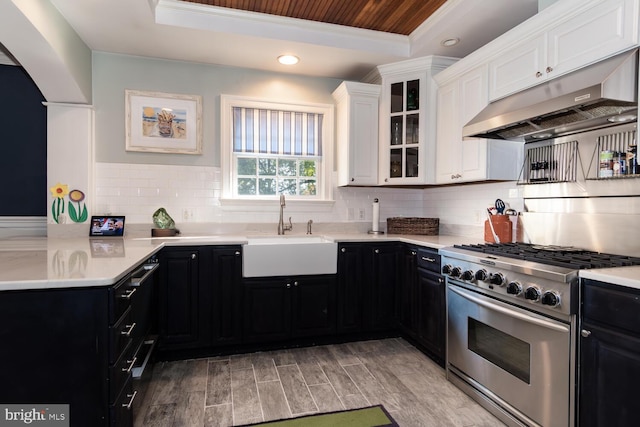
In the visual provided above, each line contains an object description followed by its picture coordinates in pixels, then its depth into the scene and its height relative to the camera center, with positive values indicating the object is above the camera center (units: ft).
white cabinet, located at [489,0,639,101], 5.76 +3.11
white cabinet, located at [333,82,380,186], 11.57 +2.54
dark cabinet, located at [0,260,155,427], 4.47 -1.86
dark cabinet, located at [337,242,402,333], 10.21 -2.21
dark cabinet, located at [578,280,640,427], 4.60 -1.96
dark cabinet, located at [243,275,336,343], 9.53 -2.70
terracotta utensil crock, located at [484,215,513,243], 8.91 -0.41
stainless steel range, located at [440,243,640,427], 5.49 -2.06
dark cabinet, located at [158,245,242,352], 9.02 -2.29
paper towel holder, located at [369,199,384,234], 12.19 -0.24
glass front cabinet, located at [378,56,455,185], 10.91 +2.83
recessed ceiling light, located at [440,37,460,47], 9.72 +4.67
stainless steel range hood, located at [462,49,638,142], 5.57 +1.89
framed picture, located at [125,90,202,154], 10.92 +2.69
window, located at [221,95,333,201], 11.73 +2.05
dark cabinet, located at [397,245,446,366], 8.68 -2.40
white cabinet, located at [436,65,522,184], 8.95 +1.74
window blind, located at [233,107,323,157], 11.85 +2.64
